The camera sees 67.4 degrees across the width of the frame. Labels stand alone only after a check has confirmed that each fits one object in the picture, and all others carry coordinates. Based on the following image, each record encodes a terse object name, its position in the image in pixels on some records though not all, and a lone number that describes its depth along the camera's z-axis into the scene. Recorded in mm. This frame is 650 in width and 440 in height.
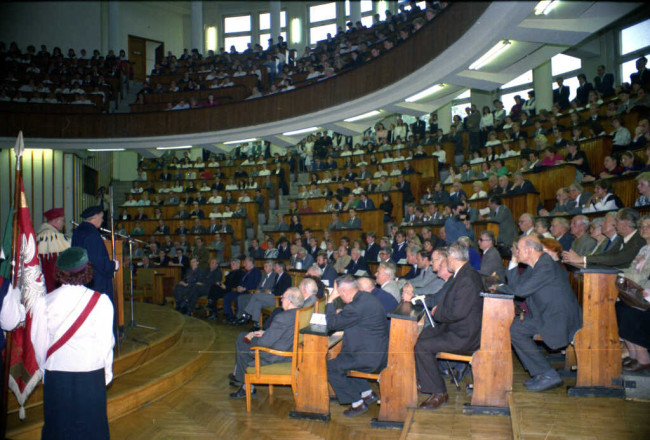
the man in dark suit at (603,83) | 9898
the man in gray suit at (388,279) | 4828
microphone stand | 5502
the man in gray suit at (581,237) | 4918
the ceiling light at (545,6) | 6202
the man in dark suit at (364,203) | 9898
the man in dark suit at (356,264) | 7804
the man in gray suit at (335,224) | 9711
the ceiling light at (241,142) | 13123
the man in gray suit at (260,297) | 7059
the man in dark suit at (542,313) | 3586
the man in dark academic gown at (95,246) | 4301
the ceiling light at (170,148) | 13731
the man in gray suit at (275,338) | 4086
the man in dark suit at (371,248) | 8258
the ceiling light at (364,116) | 11020
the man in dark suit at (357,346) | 3875
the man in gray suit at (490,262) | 5051
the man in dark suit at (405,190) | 10102
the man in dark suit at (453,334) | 3623
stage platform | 3600
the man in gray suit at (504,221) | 6796
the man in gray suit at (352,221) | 9477
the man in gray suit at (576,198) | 6184
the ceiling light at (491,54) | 7367
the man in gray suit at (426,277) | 4877
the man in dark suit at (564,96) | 10859
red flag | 3006
